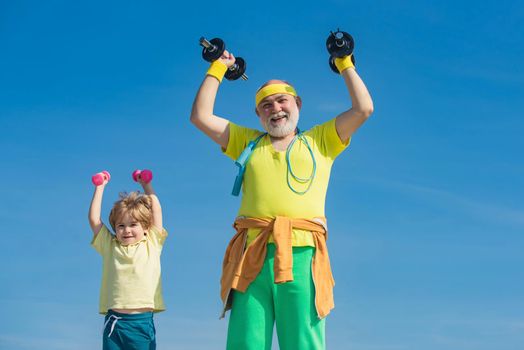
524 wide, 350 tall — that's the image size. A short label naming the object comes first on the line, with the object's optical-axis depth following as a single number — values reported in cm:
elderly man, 501
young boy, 586
